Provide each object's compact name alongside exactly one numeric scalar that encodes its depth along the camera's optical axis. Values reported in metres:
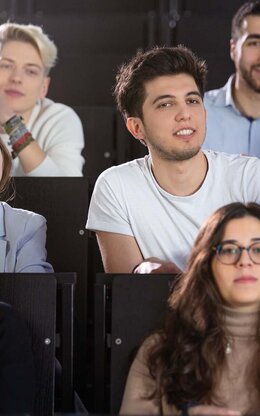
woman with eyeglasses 3.21
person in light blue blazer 3.97
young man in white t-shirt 4.14
